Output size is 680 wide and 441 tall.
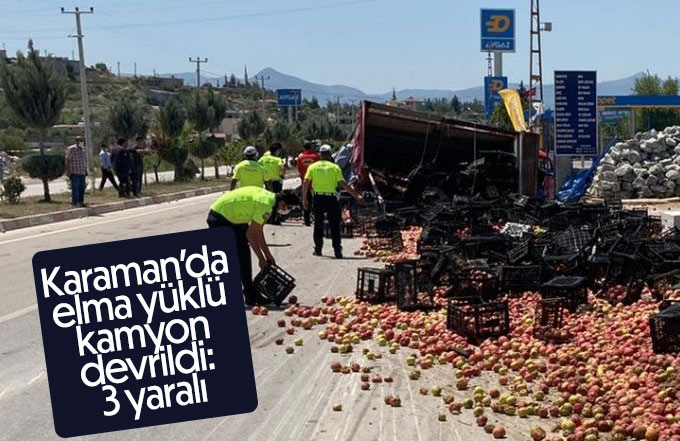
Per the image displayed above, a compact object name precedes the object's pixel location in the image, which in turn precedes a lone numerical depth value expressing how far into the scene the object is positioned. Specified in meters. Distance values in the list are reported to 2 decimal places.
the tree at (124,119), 40.62
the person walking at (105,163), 28.19
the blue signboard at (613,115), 60.51
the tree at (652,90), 53.88
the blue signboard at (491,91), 53.88
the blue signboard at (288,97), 100.38
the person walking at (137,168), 26.92
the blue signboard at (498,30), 59.09
